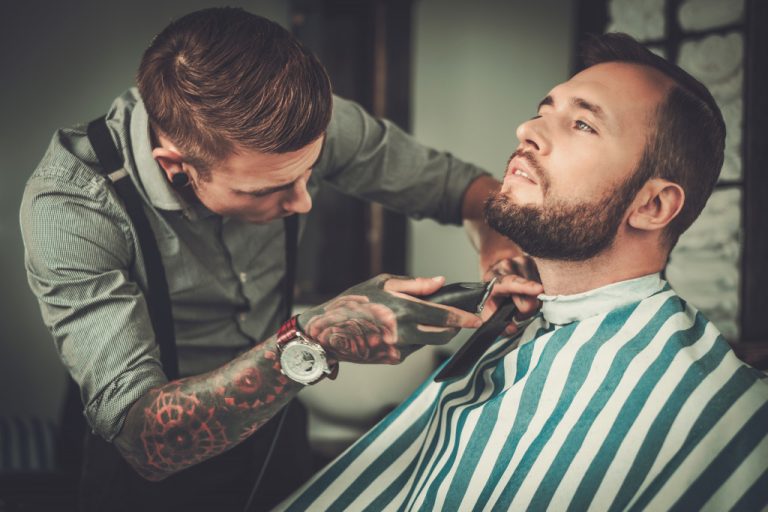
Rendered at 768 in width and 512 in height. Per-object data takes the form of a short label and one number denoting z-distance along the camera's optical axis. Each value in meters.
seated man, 1.12
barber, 1.28
